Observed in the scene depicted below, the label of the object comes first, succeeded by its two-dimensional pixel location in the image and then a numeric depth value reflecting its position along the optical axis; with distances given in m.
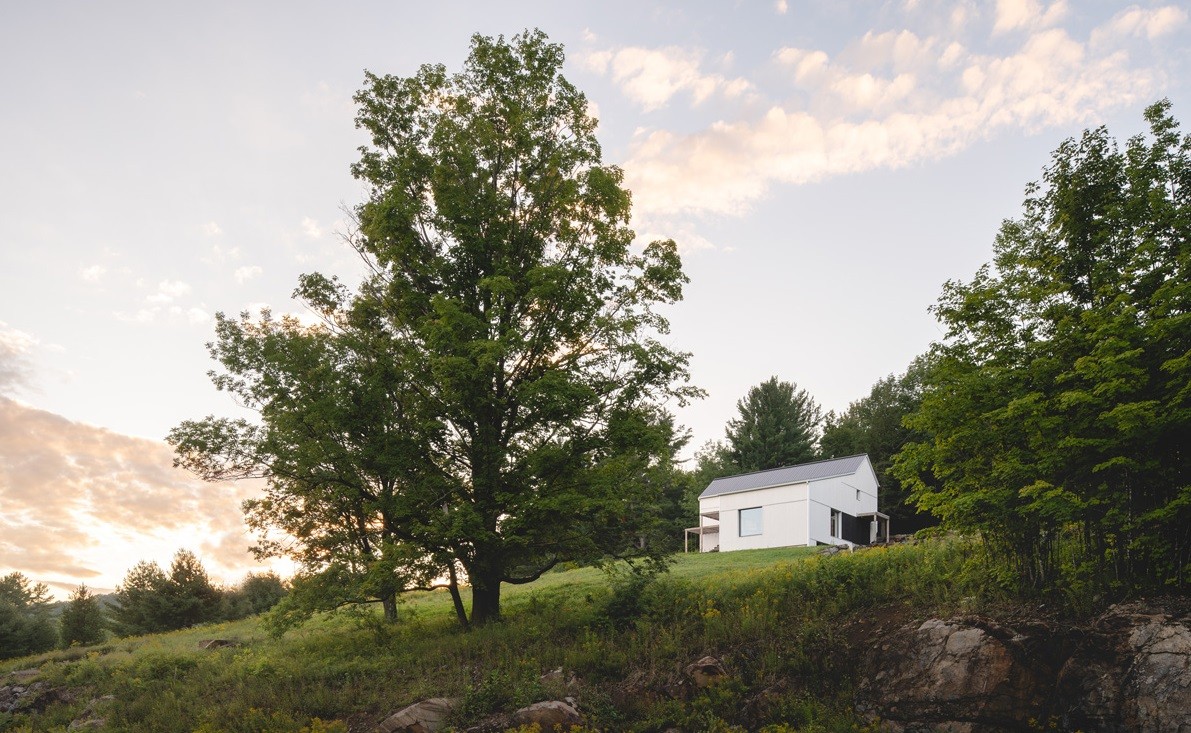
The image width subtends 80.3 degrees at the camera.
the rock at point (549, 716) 11.92
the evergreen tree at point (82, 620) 31.42
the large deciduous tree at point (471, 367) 15.35
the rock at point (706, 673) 12.62
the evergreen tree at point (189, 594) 33.38
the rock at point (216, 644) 20.48
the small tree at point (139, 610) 32.91
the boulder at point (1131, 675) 9.60
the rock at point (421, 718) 12.17
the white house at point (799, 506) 37.34
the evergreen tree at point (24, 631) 29.11
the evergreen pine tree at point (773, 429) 63.38
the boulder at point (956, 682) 10.73
